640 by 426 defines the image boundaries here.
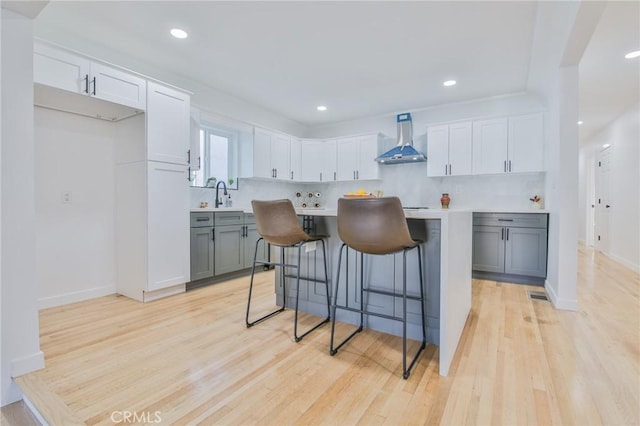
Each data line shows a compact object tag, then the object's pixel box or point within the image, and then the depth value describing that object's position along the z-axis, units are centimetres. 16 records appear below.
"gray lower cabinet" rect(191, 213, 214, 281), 350
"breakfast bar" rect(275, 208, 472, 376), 171
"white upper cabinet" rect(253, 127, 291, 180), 473
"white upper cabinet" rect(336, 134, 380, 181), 526
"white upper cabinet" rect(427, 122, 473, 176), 443
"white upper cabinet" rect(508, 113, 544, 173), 400
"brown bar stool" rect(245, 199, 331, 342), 219
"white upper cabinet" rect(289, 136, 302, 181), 547
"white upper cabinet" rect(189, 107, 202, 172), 367
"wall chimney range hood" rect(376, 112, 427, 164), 467
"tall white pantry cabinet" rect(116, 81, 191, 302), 304
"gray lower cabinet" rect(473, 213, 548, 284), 368
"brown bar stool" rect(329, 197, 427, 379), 170
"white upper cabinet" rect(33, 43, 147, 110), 236
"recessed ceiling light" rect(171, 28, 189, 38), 280
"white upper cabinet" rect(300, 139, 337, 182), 568
